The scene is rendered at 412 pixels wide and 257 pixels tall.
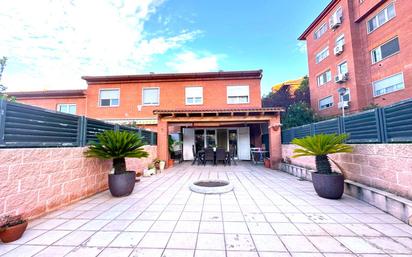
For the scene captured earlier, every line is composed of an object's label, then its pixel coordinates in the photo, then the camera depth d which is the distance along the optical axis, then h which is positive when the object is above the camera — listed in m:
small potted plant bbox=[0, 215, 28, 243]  2.36 -1.19
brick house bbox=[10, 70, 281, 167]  12.79 +3.46
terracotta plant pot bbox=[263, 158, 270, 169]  9.78 -1.28
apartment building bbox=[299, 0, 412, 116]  11.45 +7.09
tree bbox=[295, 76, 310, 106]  22.85 +6.66
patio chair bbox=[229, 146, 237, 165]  14.21 -0.67
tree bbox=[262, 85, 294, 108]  23.36 +6.10
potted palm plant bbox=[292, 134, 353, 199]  4.17 -0.64
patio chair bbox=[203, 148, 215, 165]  10.50 -0.76
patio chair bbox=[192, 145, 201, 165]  12.74 -0.84
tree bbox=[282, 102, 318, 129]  15.46 +2.27
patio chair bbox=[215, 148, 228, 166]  10.42 -0.82
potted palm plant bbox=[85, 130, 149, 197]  4.57 -0.29
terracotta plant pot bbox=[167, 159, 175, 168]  10.02 -1.24
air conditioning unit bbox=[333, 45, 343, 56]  15.10 +8.23
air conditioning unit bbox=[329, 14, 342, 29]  15.30 +10.99
